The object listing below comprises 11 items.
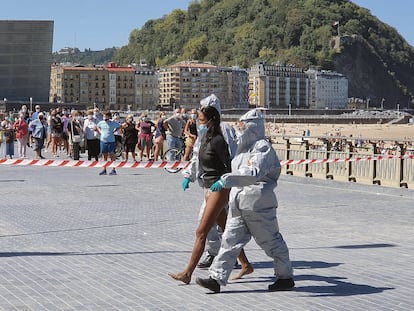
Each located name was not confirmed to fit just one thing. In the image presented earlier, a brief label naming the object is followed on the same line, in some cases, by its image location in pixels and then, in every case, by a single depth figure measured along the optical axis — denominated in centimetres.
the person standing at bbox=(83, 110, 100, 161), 2234
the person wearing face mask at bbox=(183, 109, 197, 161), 1937
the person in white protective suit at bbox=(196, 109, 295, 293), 658
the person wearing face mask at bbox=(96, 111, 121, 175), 1939
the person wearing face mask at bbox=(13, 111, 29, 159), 2505
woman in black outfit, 699
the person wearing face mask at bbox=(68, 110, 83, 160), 2430
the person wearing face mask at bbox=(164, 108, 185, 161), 2227
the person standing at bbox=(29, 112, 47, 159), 2473
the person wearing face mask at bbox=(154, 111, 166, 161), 2398
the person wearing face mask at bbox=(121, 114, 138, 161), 2362
